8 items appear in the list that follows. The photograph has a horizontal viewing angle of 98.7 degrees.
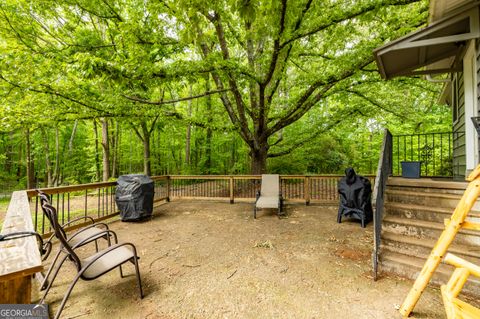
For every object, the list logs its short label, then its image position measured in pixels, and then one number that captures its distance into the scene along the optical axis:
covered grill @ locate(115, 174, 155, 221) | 4.75
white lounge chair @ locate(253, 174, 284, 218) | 5.09
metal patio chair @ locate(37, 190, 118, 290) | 2.11
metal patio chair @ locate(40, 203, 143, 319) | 1.80
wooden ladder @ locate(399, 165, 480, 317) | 1.56
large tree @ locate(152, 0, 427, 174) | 3.58
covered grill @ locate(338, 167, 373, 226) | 4.39
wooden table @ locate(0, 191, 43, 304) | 1.09
